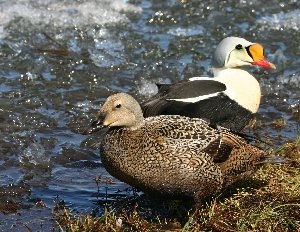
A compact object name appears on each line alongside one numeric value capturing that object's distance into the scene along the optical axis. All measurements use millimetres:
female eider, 10312
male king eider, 13180
